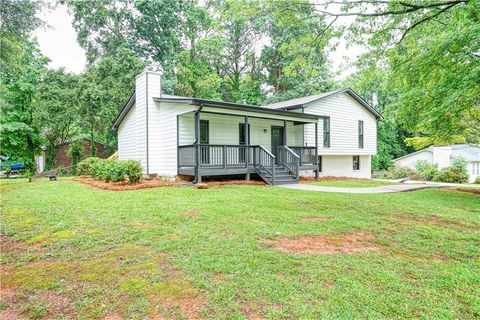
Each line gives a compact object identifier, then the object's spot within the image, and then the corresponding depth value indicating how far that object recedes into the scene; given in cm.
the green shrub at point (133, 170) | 1154
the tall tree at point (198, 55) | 2591
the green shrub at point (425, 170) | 2594
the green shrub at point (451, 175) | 2455
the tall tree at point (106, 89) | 1998
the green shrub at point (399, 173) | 2787
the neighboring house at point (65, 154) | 2580
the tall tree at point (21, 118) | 1847
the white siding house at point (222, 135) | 1220
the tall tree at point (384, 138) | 3462
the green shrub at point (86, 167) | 1604
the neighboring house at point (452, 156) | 2850
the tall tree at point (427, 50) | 787
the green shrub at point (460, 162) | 2659
